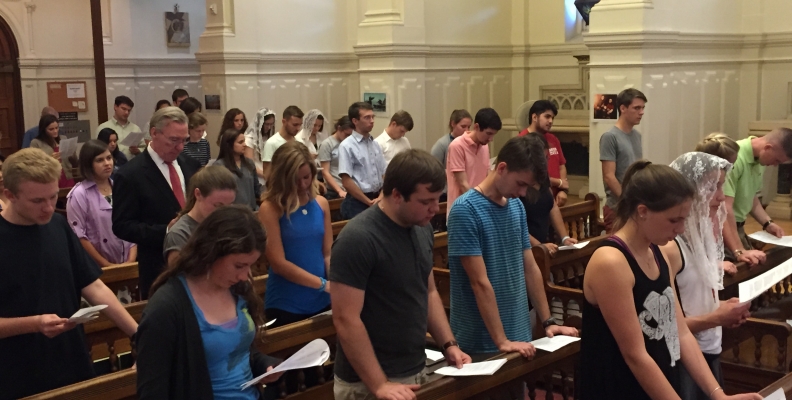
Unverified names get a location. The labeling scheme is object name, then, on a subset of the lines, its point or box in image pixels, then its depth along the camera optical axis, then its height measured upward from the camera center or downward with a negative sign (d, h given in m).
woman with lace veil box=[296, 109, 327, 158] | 8.89 -0.26
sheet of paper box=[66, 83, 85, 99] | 13.20 +0.27
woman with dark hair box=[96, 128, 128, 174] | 7.97 -0.35
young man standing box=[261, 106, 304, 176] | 7.88 -0.26
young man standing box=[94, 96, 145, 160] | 10.09 -0.16
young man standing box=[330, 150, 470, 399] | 2.86 -0.63
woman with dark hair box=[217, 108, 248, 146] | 8.33 -0.14
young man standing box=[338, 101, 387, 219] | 7.24 -0.53
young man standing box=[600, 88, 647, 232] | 6.34 -0.38
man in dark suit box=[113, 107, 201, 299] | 4.33 -0.45
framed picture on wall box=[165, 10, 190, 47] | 14.14 +1.27
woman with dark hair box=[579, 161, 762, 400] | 2.68 -0.65
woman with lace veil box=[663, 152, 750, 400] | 3.17 -0.66
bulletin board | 13.10 +0.19
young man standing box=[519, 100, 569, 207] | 7.25 -0.43
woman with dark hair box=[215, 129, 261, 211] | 5.70 -0.40
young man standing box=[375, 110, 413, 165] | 7.79 -0.33
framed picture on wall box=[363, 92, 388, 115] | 11.55 +0.00
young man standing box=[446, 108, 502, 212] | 6.48 -0.46
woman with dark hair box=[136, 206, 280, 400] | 2.44 -0.63
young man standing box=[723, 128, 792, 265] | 5.01 -0.53
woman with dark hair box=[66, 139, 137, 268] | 5.44 -0.66
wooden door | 12.86 +0.22
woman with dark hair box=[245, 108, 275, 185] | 8.91 -0.31
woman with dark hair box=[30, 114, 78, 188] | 8.91 -0.30
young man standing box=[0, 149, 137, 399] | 3.05 -0.65
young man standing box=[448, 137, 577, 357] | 3.43 -0.67
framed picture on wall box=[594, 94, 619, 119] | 9.38 -0.13
